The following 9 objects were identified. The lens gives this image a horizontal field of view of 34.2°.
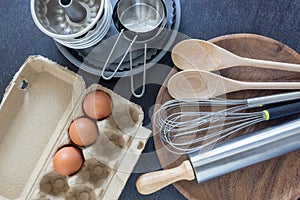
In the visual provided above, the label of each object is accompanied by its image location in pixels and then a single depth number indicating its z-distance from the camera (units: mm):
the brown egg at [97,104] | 794
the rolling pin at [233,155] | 754
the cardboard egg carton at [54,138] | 802
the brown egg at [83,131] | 793
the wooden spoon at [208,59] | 786
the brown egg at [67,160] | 792
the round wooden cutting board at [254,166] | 791
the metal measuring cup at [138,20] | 812
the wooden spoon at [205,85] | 784
